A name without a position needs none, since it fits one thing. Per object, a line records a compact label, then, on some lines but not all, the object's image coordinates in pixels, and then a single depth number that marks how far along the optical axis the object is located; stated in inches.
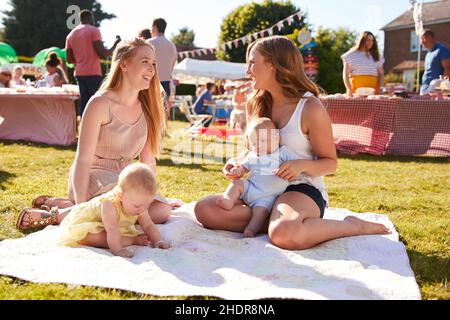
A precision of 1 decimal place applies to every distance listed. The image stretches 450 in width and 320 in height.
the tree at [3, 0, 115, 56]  1358.3
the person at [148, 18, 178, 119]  315.6
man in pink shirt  297.1
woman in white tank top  115.3
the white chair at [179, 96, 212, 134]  468.5
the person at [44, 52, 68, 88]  412.8
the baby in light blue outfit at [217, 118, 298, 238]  124.2
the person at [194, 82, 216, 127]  561.6
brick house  1469.0
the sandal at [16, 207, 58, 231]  131.6
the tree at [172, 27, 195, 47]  2908.5
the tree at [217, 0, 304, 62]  1503.4
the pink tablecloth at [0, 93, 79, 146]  321.1
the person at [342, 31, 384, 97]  307.6
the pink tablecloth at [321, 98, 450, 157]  288.2
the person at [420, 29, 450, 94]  324.5
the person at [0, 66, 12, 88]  389.4
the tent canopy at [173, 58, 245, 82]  901.2
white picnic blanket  89.2
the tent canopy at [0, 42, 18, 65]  706.2
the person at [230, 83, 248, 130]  458.0
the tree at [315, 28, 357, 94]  914.1
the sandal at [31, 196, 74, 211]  142.3
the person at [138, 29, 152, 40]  320.2
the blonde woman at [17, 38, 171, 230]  127.3
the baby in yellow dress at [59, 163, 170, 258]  104.6
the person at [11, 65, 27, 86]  437.1
